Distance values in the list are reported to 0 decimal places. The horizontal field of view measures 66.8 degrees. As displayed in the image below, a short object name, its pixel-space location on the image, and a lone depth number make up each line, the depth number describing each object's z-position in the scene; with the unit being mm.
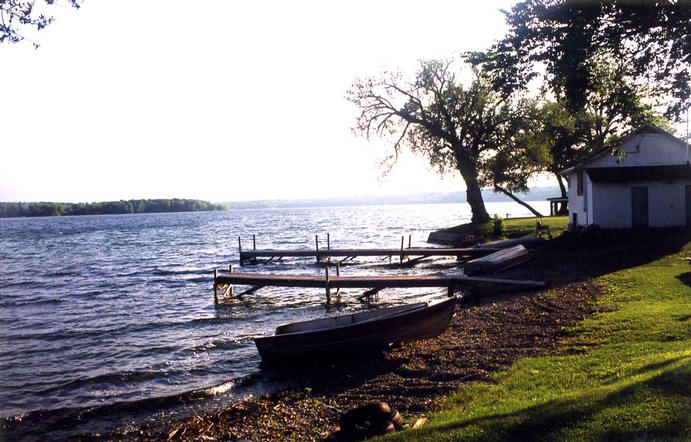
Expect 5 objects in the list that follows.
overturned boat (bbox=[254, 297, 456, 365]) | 14234
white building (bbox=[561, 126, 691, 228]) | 31453
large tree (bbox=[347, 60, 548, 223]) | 50156
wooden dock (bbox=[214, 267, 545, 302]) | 22375
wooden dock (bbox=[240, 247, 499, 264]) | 34281
